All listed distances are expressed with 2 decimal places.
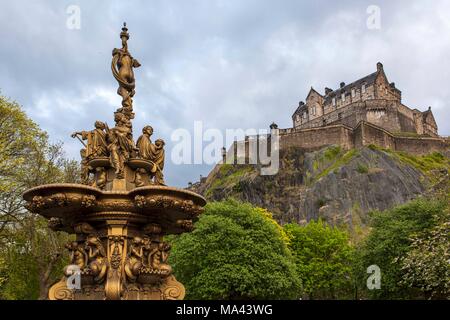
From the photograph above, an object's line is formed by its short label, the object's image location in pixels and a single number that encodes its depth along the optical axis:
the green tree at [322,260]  48.03
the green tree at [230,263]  30.11
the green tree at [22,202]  25.20
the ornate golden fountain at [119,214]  8.95
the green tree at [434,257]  16.03
